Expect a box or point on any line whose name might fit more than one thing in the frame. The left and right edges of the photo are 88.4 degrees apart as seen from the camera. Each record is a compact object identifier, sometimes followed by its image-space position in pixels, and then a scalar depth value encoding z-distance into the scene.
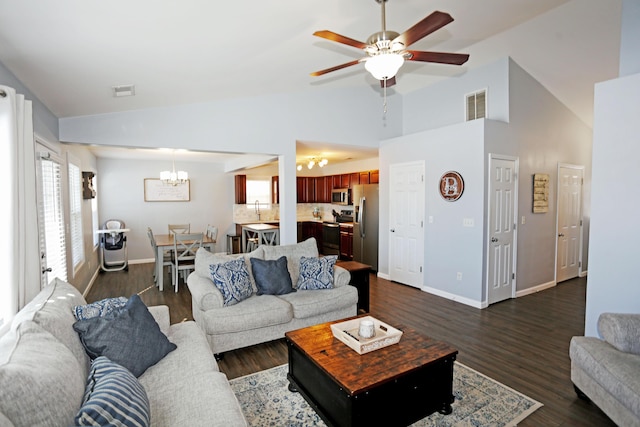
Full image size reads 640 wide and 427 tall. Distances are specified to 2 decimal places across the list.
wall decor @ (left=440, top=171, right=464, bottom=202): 4.61
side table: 4.08
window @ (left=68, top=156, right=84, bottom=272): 4.46
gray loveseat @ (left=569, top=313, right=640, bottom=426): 1.87
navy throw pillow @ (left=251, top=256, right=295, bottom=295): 3.53
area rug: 2.20
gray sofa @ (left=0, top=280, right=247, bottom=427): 1.14
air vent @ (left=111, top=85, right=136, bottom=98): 3.14
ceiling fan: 2.20
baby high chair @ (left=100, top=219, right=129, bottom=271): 6.55
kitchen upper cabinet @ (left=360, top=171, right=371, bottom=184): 7.36
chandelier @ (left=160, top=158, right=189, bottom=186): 6.41
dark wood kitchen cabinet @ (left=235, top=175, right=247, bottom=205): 8.62
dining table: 5.34
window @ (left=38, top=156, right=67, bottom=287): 3.02
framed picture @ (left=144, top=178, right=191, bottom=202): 7.67
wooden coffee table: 1.90
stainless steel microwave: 8.00
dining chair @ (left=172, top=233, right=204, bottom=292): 5.29
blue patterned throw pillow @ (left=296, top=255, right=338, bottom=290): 3.72
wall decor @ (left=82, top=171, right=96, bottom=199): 5.38
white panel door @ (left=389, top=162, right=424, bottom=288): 5.25
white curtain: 2.04
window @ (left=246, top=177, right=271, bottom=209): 9.08
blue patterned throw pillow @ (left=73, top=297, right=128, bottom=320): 2.03
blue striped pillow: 1.18
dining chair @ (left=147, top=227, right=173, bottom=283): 5.50
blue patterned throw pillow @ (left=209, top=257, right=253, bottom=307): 3.20
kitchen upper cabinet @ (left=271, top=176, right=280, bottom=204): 9.12
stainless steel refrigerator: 6.28
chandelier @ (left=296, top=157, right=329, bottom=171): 6.74
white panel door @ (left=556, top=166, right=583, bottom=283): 5.47
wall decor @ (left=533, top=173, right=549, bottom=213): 4.93
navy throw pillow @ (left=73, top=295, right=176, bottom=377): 1.85
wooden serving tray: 2.21
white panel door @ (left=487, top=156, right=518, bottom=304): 4.45
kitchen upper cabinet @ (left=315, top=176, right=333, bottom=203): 8.90
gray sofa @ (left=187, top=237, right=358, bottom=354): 3.03
